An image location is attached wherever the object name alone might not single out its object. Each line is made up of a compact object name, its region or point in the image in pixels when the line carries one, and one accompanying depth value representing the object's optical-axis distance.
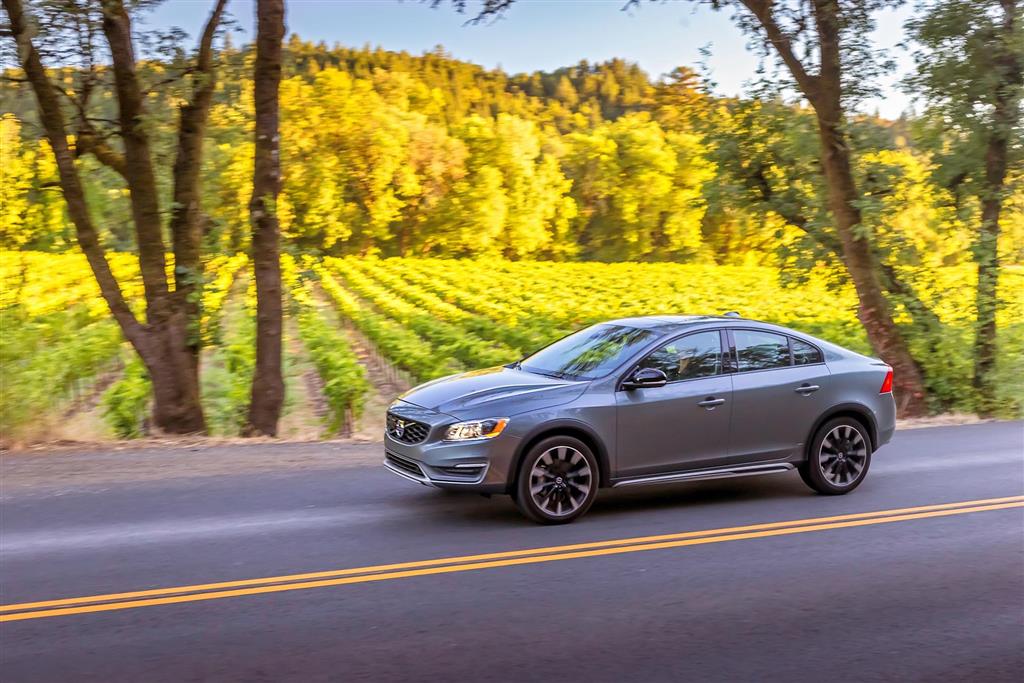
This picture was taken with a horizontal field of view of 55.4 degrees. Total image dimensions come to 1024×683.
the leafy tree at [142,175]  12.41
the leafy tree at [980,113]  16.81
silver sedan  7.72
